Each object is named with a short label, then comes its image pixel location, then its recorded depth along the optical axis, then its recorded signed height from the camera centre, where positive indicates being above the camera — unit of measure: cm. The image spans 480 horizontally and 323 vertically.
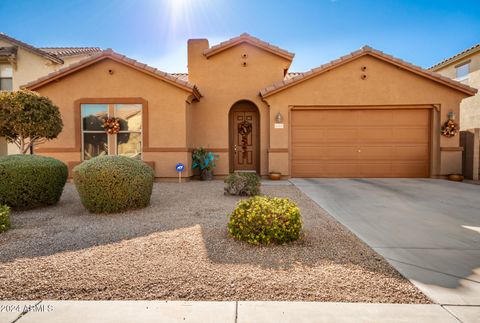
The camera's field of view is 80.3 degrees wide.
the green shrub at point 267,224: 395 -103
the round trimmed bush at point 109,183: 568 -67
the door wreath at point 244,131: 1226 +86
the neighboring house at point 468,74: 1592 +455
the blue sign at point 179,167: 1012 -58
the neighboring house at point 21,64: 1502 +465
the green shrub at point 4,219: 460 -113
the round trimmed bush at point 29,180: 596 -64
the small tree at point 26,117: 709 +87
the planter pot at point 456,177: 1038 -97
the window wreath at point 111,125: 1034 +93
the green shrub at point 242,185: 759 -91
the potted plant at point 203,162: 1111 -44
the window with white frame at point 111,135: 1056 +73
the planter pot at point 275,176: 1085 -96
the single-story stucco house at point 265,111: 1050 +155
